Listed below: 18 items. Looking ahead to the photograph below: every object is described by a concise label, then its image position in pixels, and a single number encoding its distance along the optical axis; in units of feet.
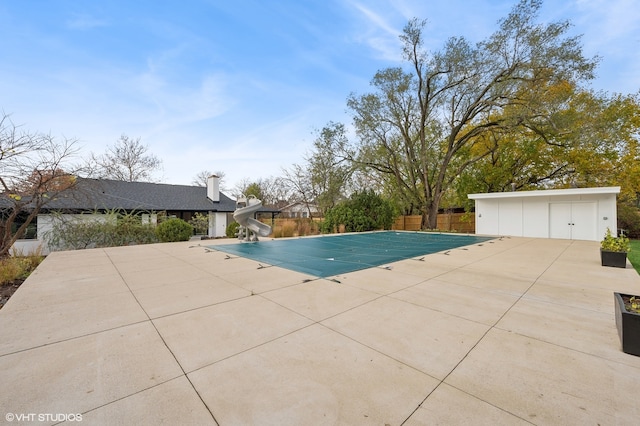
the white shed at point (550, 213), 35.47
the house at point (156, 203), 40.32
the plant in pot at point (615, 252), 17.37
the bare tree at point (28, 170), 23.73
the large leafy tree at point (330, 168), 57.26
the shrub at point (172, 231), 35.06
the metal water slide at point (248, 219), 29.94
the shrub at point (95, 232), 32.63
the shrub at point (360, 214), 47.60
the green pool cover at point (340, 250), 17.89
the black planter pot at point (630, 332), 6.74
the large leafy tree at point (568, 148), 43.88
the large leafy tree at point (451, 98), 42.06
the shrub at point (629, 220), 49.21
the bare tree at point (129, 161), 70.57
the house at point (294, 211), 98.51
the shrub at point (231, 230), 39.53
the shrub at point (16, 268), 17.32
